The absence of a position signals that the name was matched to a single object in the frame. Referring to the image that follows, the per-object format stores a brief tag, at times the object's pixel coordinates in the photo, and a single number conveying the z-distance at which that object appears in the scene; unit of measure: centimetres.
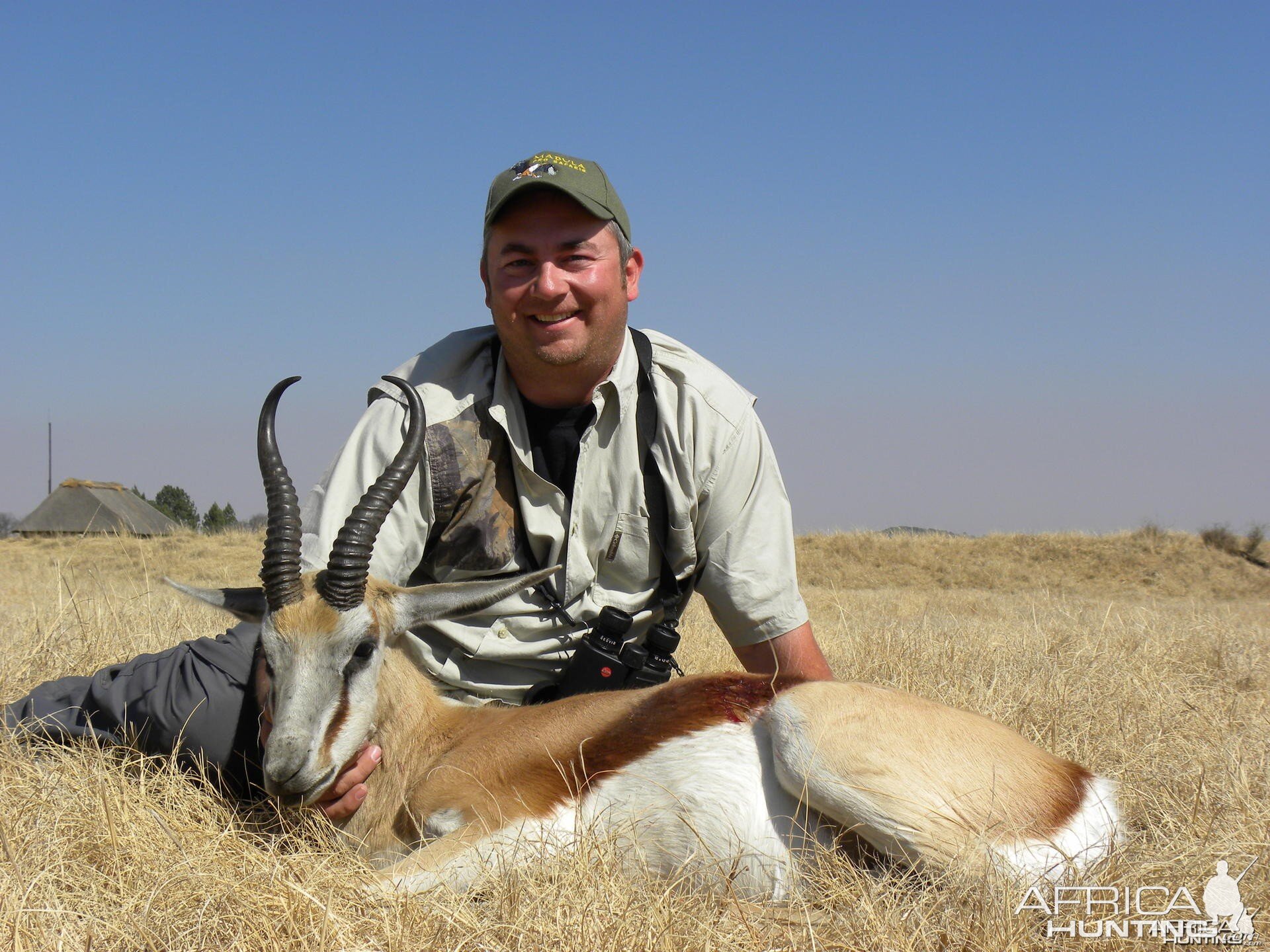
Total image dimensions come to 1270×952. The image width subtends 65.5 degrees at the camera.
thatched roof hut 2859
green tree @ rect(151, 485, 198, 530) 3844
